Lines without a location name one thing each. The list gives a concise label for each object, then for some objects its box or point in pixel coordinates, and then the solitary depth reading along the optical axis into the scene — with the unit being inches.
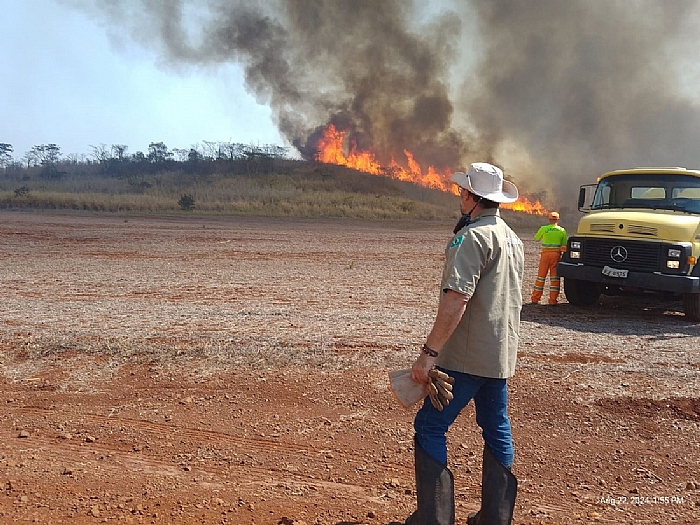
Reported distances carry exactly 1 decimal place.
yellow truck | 312.0
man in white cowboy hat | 104.3
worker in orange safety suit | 387.9
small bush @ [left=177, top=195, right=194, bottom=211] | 1501.0
